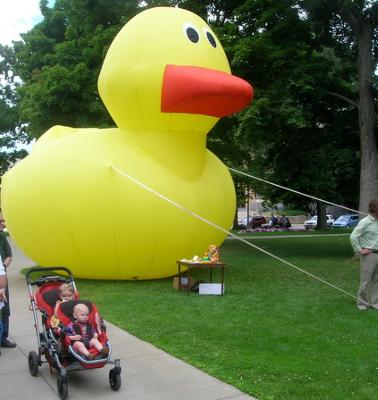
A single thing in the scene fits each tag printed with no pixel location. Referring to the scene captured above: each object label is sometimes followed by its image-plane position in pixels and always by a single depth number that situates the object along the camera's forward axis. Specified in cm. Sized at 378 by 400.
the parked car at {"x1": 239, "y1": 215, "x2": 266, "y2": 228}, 4429
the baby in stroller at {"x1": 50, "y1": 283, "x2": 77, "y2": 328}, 625
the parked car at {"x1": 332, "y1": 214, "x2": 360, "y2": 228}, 4461
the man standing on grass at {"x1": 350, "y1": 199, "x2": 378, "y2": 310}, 882
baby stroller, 533
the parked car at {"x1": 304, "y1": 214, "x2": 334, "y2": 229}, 4400
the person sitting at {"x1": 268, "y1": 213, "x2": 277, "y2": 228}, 4405
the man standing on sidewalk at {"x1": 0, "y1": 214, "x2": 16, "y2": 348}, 712
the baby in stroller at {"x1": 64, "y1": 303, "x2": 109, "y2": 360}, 539
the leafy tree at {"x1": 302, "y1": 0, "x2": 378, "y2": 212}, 1584
